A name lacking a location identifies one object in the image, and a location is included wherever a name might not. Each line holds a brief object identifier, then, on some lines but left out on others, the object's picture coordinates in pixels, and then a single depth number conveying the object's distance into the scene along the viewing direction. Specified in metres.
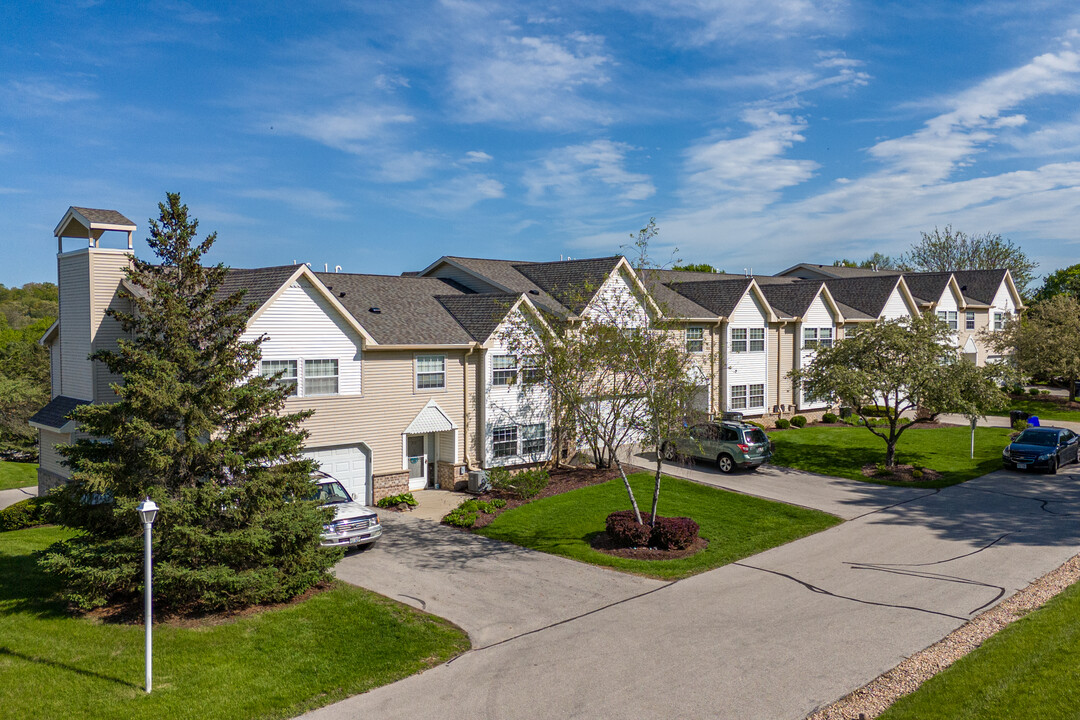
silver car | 17.23
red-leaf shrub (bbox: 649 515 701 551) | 17.77
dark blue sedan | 26.36
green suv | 26.64
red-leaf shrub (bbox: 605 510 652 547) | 18.00
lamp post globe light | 10.48
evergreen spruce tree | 12.97
